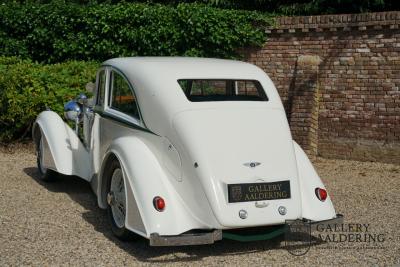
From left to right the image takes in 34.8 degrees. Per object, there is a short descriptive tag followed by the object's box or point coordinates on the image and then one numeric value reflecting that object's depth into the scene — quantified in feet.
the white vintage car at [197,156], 17.69
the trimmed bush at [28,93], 34.60
